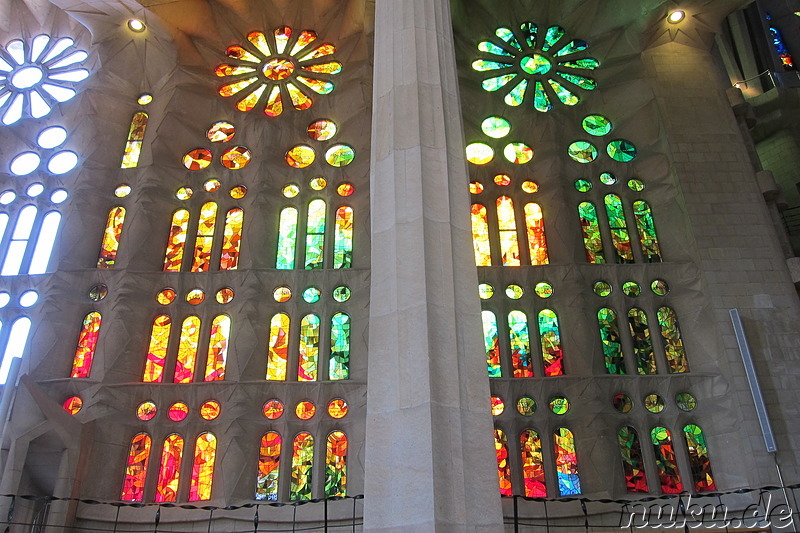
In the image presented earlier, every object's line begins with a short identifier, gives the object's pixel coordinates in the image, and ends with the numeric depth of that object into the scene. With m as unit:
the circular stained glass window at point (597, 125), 19.84
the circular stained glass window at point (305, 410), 15.96
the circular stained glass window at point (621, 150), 19.36
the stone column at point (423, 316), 6.38
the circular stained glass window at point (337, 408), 15.96
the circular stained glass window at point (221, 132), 19.98
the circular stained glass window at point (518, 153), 19.55
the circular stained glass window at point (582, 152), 19.47
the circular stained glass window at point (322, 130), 19.89
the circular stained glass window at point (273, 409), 15.95
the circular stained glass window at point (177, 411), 15.92
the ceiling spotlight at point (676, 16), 19.14
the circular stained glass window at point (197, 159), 19.52
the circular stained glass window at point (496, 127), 19.86
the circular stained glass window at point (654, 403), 15.92
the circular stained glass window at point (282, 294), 17.45
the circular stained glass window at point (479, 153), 19.42
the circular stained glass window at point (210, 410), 15.93
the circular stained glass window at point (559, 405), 16.02
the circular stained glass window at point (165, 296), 17.44
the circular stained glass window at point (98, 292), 17.12
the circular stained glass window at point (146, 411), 15.91
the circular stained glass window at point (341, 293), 17.36
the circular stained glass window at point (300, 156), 19.52
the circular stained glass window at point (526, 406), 16.02
